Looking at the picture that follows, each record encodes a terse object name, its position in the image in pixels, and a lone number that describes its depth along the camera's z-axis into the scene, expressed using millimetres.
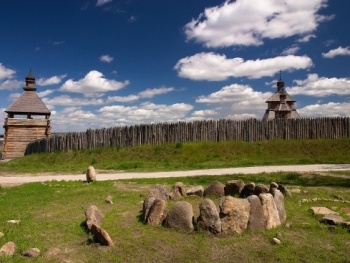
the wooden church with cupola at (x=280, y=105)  41812
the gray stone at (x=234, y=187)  9547
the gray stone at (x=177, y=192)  9548
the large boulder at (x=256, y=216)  6766
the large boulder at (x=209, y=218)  6561
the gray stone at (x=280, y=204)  7309
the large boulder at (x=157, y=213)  7105
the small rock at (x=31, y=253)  5699
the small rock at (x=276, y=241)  6086
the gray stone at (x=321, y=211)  7818
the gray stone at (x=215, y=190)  9727
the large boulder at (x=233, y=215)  6586
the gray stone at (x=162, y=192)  9000
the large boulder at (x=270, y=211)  6861
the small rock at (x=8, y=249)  5759
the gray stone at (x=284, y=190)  9710
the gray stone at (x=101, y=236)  6023
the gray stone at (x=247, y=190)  9289
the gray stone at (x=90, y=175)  12977
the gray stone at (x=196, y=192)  9836
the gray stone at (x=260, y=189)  8758
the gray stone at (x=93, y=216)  6846
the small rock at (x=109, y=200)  9323
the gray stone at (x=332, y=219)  6953
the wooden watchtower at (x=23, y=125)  31953
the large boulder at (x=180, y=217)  6797
